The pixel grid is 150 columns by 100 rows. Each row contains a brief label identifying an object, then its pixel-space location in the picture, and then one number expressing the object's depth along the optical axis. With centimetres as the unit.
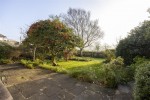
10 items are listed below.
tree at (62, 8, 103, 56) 1448
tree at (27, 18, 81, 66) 508
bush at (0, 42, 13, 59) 630
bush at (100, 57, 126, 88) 292
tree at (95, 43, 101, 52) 1321
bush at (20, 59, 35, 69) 468
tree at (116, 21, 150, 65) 444
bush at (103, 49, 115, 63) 634
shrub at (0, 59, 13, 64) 551
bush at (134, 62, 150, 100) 172
